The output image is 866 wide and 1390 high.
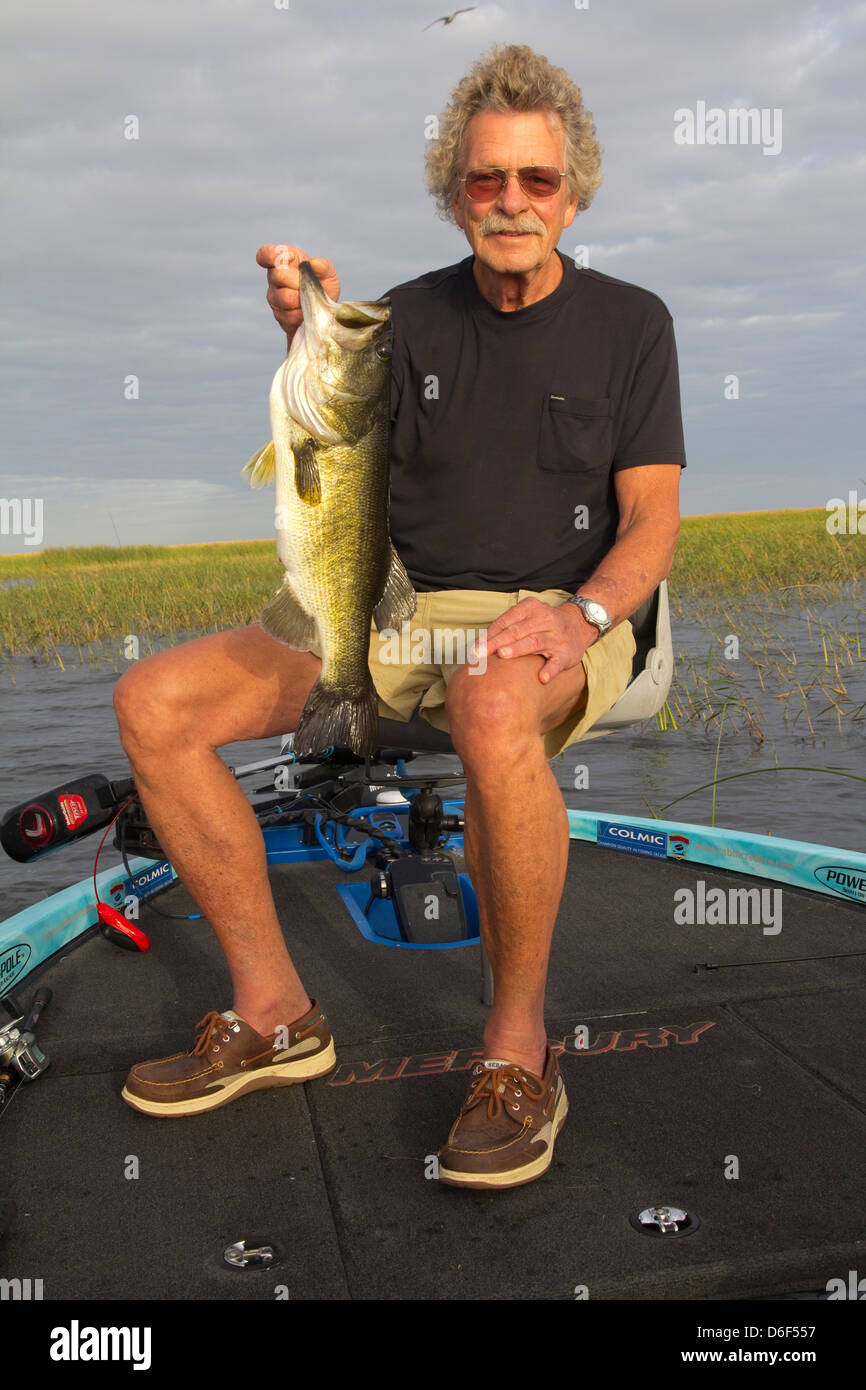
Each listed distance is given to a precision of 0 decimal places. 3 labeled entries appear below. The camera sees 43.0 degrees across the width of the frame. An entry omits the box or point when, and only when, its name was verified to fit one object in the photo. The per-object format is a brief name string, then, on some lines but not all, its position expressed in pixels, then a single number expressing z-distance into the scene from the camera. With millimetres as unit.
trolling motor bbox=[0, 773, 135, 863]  3627
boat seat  3186
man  2562
